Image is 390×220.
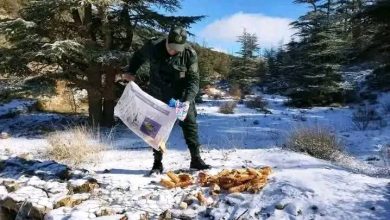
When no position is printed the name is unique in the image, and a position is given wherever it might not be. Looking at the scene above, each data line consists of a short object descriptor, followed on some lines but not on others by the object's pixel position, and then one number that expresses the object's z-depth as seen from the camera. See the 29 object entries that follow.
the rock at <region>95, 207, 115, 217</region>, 4.70
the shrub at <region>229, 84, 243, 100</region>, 23.67
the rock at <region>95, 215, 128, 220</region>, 4.55
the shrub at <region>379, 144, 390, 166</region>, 7.51
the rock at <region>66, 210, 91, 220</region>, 4.62
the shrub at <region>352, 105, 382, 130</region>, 12.77
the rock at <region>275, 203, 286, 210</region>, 4.54
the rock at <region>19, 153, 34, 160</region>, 7.07
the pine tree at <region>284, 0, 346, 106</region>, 20.82
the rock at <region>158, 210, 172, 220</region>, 4.57
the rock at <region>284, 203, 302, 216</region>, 4.44
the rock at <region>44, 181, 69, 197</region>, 5.36
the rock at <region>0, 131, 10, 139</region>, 10.07
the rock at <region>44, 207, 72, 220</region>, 4.70
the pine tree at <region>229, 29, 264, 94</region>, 30.91
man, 5.45
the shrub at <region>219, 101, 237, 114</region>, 15.51
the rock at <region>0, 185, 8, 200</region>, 5.43
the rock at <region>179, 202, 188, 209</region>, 4.74
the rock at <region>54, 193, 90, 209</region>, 5.02
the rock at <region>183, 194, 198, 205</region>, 4.84
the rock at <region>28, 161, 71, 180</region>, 5.88
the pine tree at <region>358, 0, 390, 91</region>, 12.47
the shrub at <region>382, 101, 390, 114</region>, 16.45
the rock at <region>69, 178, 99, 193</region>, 5.38
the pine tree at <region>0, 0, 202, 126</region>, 10.38
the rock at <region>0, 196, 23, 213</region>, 5.22
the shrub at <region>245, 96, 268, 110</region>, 18.74
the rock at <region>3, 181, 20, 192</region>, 5.54
